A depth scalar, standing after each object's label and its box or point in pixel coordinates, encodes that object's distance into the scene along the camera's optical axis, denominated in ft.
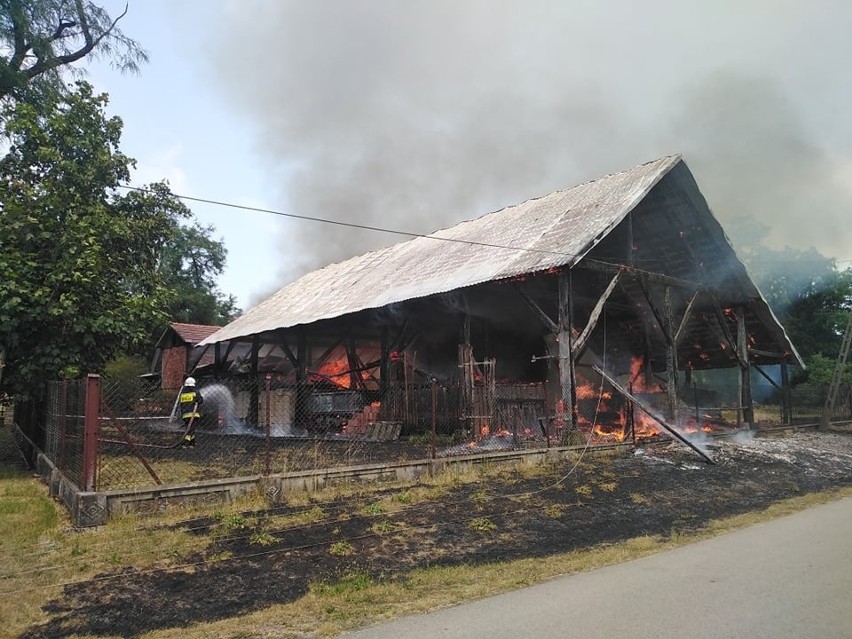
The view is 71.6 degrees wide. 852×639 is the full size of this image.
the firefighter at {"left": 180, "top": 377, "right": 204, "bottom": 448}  40.65
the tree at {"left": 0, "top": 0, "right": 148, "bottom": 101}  50.93
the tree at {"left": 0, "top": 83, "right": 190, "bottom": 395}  34.73
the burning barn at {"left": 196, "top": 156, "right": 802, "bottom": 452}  42.14
